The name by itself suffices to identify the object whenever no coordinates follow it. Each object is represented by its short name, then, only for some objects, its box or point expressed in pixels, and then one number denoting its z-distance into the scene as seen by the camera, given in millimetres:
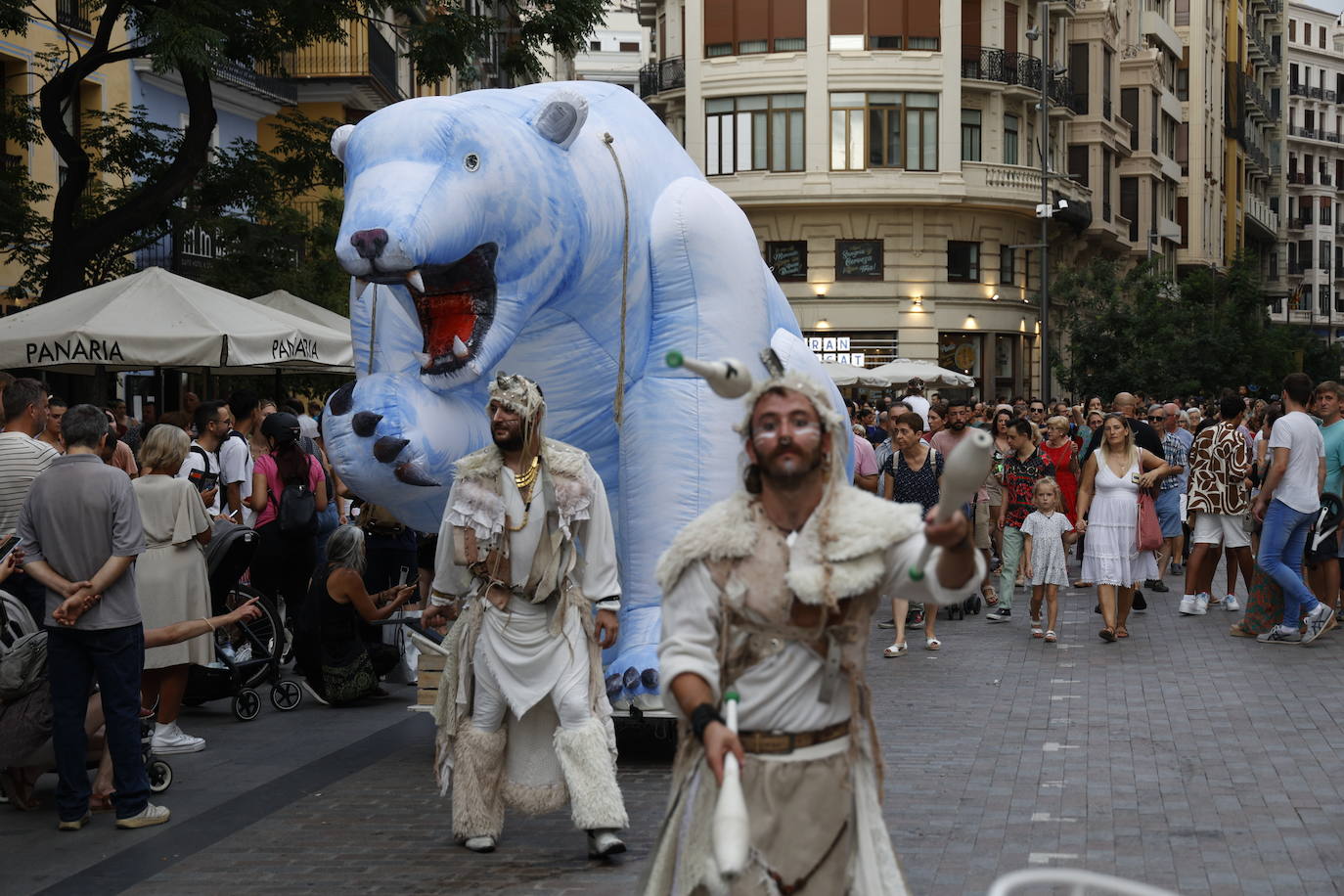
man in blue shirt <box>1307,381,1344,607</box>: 12703
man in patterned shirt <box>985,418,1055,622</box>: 14430
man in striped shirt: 8016
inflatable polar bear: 7410
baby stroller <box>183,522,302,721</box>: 9852
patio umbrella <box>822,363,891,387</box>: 26222
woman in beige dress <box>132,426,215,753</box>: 8422
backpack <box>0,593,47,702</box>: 7375
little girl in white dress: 13109
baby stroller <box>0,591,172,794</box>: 7875
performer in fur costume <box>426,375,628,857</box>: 6746
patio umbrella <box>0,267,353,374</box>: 11320
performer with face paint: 4047
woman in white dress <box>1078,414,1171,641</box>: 12820
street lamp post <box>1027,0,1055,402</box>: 36188
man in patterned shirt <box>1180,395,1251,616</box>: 13797
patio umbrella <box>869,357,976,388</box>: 29594
